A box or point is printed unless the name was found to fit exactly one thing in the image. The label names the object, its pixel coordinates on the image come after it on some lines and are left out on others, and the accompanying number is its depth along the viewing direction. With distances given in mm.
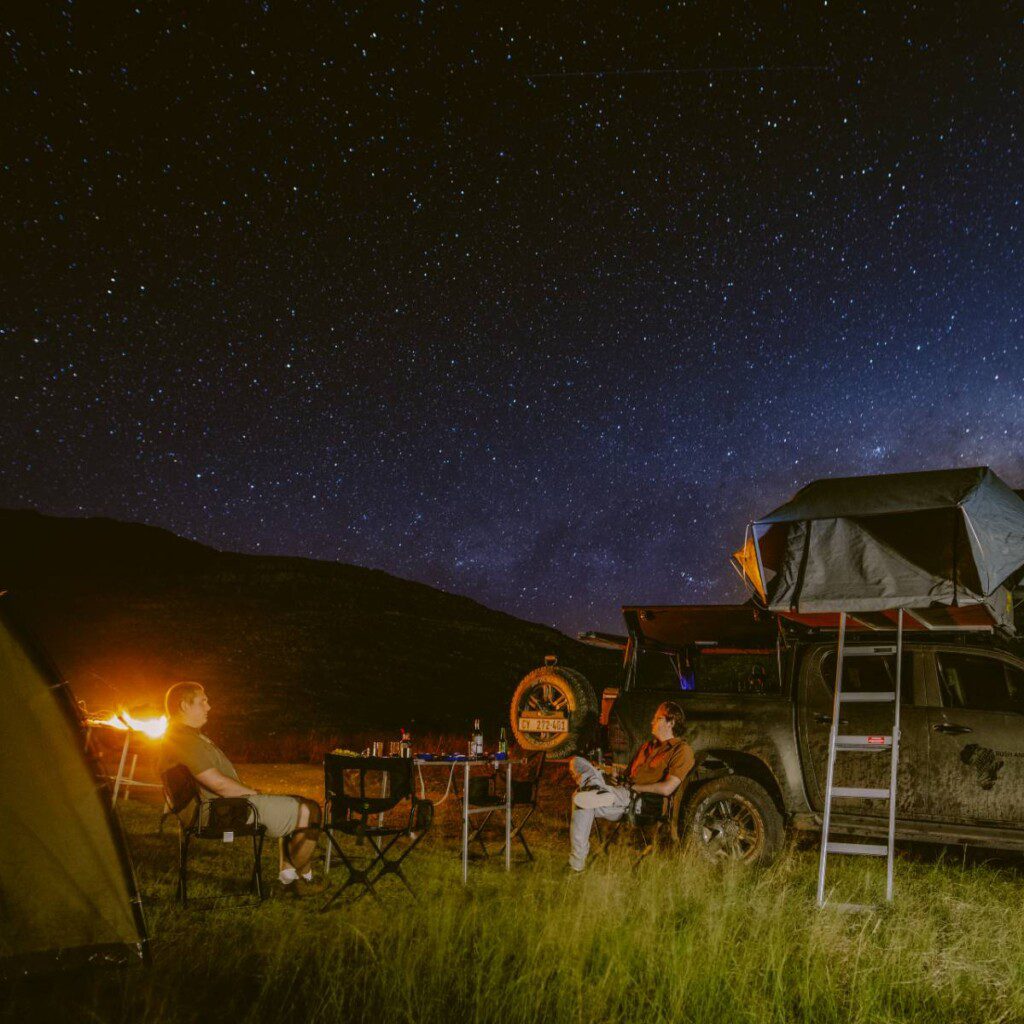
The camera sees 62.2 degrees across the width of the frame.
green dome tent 3908
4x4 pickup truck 6188
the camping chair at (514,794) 7246
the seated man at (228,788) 5598
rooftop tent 5738
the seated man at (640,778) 6492
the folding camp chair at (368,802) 5582
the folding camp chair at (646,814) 6582
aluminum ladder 5625
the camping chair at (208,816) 5430
